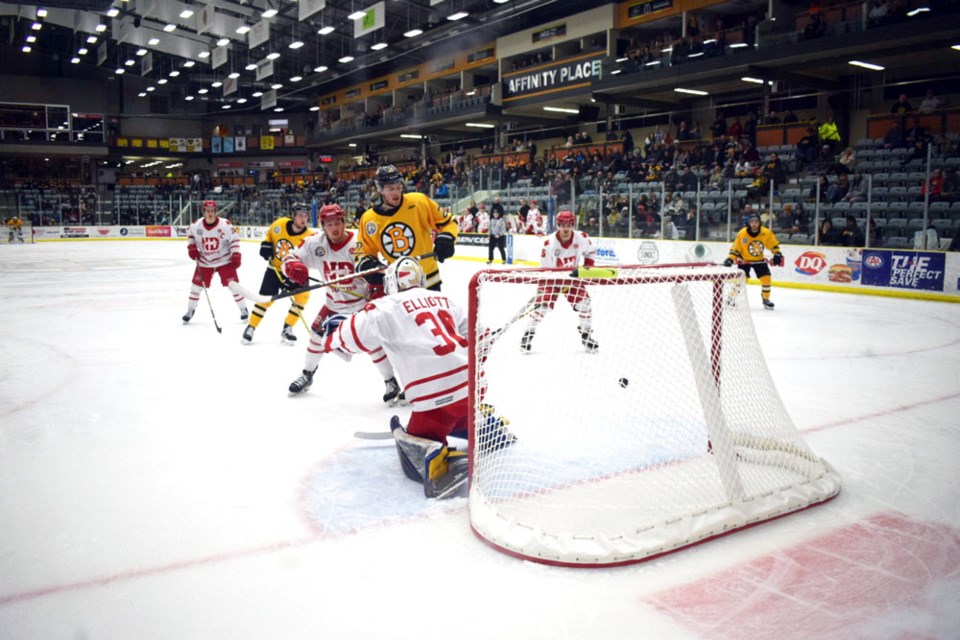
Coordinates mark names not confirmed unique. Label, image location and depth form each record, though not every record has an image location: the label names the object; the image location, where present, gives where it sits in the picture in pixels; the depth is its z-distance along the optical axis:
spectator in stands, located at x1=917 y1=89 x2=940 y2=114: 13.75
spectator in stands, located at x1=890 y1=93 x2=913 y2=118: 14.15
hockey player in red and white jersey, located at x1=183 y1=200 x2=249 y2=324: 8.01
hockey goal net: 2.66
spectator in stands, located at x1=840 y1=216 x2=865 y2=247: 10.91
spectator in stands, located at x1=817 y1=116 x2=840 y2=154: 14.45
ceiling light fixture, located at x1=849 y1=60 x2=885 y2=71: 15.54
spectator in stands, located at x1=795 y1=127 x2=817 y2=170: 14.20
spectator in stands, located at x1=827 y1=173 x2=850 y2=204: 11.24
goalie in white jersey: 3.09
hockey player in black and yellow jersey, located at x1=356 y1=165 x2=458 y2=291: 4.89
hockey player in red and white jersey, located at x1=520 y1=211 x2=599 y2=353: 6.63
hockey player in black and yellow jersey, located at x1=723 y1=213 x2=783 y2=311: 9.40
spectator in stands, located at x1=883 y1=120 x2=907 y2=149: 12.93
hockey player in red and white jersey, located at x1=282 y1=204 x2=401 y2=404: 4.94
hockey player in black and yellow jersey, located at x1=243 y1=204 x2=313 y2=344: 7.04
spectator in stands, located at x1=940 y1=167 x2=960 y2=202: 10.16
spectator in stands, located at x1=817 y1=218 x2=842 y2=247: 11.18
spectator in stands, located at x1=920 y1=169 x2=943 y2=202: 10.34
